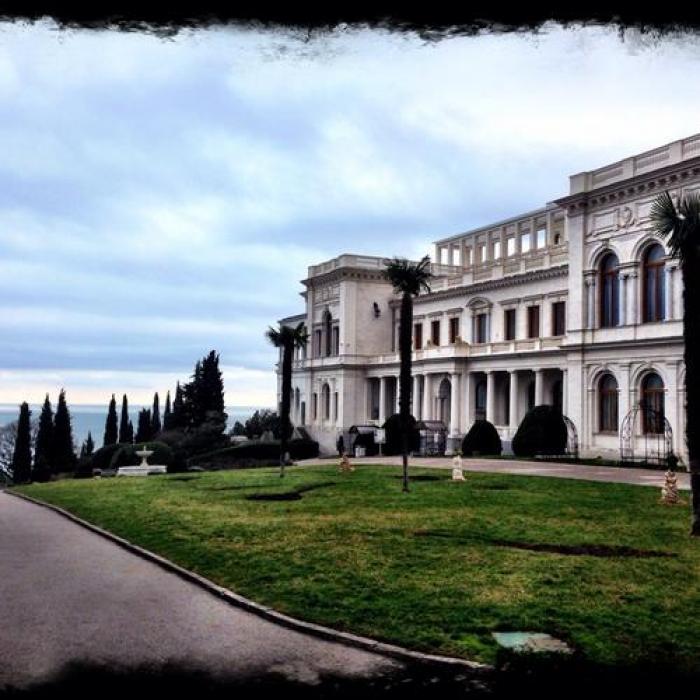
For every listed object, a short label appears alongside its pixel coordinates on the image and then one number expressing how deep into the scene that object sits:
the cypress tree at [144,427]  86.38
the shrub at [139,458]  44.72
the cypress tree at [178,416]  83.50
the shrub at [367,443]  59.19
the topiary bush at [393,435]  53.03
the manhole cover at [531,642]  8.09
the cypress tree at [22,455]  71.00
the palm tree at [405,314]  26.98
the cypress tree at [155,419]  91.57
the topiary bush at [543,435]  41.81
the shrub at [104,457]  48.84
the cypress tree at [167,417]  87.84
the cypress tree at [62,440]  70.06
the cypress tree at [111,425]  82.94
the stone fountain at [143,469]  41.01
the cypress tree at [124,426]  85.81
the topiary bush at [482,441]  46.84
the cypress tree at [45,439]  67.62
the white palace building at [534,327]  38.94
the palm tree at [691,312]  16.78
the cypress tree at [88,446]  90.08
